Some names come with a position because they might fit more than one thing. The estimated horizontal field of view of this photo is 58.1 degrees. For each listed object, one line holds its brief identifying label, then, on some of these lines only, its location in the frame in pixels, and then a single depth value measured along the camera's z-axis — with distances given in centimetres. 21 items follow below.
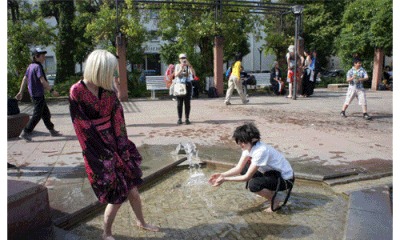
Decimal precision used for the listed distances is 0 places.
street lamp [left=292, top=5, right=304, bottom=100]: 1492
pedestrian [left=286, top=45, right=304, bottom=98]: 1563
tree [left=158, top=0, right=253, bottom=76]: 1700
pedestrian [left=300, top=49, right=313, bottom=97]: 1592
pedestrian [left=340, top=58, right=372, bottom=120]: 943
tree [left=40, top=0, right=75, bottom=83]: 2336
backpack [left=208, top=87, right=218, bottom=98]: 1648
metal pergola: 1659
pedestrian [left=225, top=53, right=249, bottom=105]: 1238
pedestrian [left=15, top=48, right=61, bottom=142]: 719
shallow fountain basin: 337
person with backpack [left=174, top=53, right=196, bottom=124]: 862
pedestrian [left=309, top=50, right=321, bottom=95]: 1600
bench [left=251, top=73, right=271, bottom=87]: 1928
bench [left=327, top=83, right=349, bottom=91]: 2087
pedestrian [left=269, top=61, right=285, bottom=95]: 1727
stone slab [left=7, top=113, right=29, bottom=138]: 679
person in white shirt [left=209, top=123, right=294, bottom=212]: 361
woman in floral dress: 281
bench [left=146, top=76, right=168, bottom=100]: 1644
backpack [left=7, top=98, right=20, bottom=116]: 668
